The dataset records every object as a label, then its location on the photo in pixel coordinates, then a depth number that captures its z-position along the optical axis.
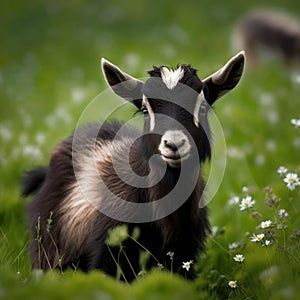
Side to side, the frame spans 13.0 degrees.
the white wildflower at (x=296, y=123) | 10.36
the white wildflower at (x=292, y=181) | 10.23
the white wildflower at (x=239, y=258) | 9.87
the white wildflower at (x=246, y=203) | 10.26
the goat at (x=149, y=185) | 9.68
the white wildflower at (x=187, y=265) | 9.58
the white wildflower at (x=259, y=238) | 9.65
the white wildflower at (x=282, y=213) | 10.50
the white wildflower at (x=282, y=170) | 10.68
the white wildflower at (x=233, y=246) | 11.08
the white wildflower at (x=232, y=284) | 9.48
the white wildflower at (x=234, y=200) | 11.53
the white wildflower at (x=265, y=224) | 9.73
